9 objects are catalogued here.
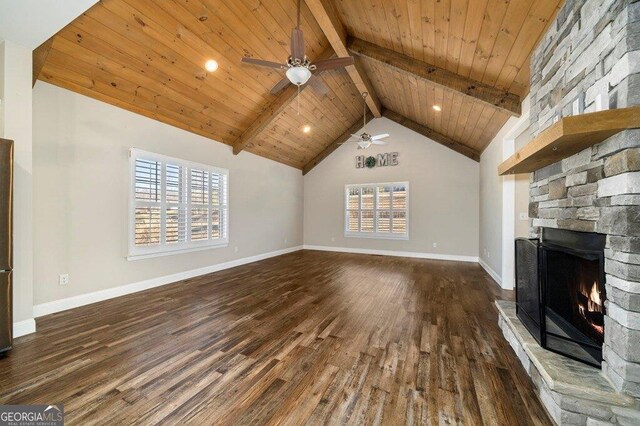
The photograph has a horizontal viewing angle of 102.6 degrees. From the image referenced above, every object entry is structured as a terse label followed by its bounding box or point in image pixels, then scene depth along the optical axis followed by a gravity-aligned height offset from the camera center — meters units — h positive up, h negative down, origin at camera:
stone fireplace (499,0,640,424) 1.33 +0.05
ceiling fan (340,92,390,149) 5.69 +1.69
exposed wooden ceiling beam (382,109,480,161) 6.45 +2.11
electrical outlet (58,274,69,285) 3.24 -0.84
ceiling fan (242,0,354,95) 2.86 +1.83
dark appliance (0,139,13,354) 2.26 -0.25
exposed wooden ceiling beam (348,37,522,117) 3.47 +2.00
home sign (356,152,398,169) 7.45 +1.61
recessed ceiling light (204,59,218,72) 3.73 +2.19
